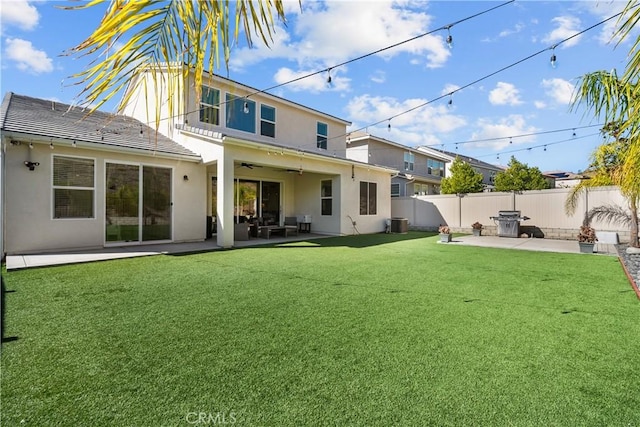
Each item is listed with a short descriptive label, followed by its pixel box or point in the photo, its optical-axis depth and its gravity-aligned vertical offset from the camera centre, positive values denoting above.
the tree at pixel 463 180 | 20.33 +2.16
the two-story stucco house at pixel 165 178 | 7.59 +1.13
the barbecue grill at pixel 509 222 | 12.84 -0.36
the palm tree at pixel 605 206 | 9.60 +0.53
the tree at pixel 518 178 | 22.68 +2.53
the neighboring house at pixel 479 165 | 27.33 +4.85
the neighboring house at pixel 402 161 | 21.78 +3.95
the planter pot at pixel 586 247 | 8.81 -0.94
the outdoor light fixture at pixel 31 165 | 7.41 +1.15
